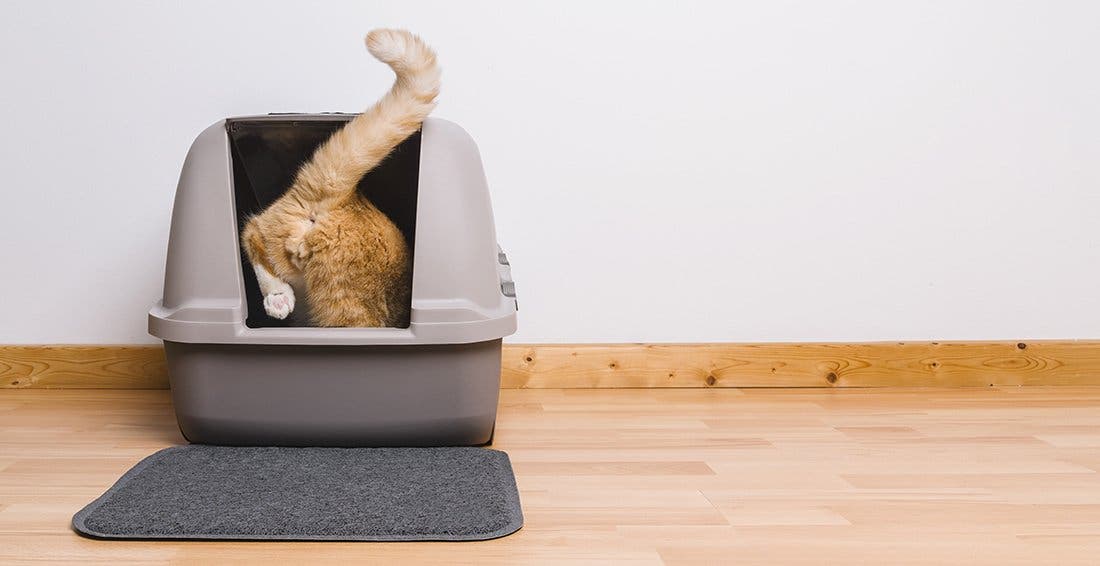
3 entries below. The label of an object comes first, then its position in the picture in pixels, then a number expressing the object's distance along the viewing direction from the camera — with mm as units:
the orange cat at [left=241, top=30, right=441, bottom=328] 1396
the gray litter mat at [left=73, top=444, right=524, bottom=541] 1024
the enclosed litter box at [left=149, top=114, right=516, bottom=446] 1351
